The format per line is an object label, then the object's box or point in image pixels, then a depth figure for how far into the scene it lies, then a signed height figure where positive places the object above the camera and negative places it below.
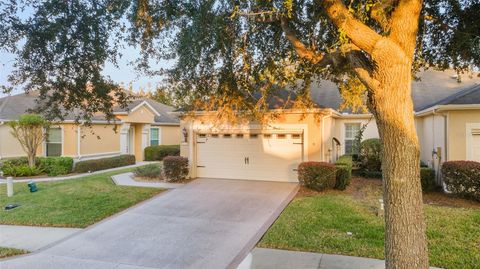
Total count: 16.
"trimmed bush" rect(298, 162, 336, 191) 11.85 -1.34
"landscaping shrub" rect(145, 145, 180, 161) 24.58 -1.08
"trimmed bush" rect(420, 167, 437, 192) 11.76 -1.45
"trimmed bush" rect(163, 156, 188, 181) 14.07 -1.29
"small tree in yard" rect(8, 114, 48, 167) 17.02 +0.27
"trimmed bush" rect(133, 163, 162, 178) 15.11 -1.57
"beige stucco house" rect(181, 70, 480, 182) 11.62 -0.12
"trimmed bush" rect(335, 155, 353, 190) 12.12 -1.42
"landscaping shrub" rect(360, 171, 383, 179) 15.10 -1.65
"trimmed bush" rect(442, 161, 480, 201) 10.23 -1.25
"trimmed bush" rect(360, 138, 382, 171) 15.84 -0.87
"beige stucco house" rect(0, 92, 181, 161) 19.33 +0.13
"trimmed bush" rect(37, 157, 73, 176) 17.62 -1.46
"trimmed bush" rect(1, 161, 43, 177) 16.84 -1.66
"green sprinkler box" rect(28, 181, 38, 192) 12.80 -1.90
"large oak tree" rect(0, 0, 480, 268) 3.95 +1.57
